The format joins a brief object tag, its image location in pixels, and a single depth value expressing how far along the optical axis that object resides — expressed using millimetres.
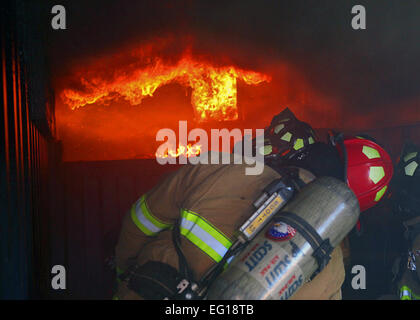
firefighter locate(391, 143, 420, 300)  2658
